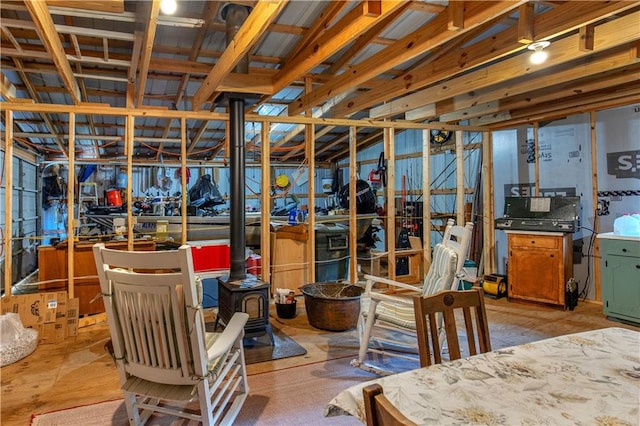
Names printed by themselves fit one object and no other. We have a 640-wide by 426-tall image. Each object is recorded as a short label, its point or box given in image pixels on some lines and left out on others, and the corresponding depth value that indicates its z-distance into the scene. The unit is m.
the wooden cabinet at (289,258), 5.16
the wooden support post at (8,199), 3.85
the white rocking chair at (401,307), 2.83
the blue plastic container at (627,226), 4.11
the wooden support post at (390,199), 5.41
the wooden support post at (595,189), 4.90
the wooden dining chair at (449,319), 1.54
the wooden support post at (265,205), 4.77
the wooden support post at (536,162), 5.46
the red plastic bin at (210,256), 4.91
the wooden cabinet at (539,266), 4.65
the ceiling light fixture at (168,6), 2.42
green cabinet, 4.00
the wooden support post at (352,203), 5.25
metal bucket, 3.87
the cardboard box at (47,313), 3.70
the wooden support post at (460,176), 5.71
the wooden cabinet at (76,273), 4.25
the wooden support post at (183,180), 4.43
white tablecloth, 1.07
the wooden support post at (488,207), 5.93
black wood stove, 3.51
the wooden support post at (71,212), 4.05
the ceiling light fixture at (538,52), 2.93
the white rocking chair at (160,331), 1.86
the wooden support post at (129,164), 4.28
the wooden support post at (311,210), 5.03
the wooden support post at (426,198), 5.64
